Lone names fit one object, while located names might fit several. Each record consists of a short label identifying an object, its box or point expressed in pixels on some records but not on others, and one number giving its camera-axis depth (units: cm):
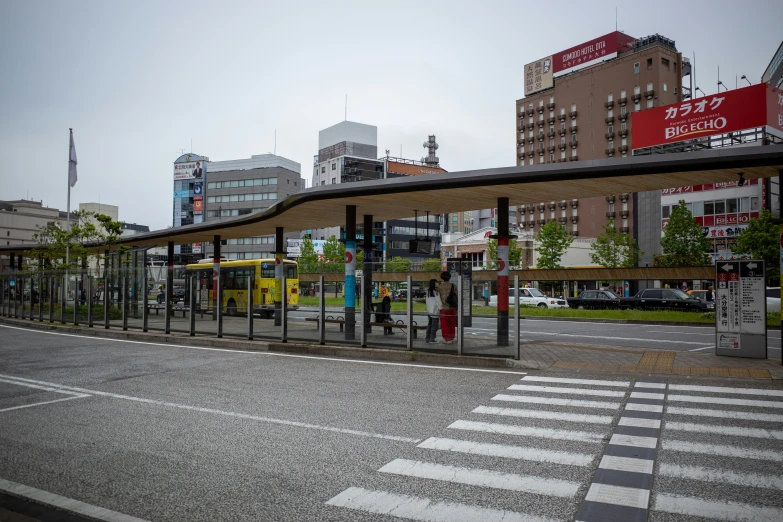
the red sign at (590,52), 9331
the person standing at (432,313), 1370
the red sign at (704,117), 4225
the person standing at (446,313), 1347
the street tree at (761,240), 4438
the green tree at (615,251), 6738
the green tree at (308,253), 8250
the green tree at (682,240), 5275
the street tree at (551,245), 6894
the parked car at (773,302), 2784
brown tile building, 8725
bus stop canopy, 1123
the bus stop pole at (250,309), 1713
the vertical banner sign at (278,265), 2375
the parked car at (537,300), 4097
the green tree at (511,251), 6850
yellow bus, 1927
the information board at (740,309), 1227
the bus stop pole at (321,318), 1552
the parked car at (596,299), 3878
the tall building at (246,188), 10819
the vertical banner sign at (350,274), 1582
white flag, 3125
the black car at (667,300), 3281
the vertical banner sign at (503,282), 1327
